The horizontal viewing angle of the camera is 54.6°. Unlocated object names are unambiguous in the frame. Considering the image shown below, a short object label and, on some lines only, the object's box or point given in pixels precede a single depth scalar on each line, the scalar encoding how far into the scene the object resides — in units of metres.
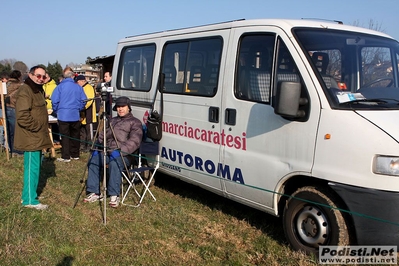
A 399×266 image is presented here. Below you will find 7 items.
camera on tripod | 4.62
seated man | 5.40
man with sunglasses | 4.84
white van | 3.22
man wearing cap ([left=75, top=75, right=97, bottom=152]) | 8.97
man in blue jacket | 8.09
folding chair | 5.54
